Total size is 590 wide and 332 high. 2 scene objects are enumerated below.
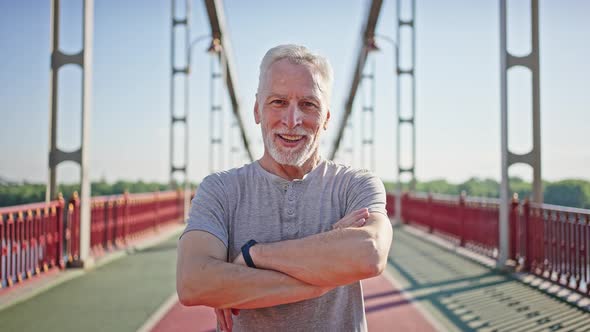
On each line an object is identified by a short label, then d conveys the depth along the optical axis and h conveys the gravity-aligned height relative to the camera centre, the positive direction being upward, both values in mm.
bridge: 4941 -1303
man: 1479 -158
